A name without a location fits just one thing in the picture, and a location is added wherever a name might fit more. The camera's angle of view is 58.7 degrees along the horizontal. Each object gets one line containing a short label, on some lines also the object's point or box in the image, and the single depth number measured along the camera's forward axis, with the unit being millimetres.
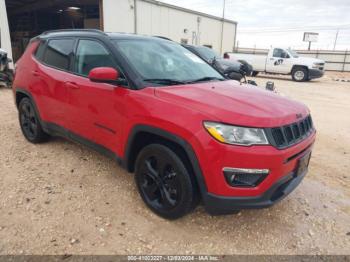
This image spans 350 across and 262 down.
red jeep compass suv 2510
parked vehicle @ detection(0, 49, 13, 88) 9984
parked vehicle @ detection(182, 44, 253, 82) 11712
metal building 17767
